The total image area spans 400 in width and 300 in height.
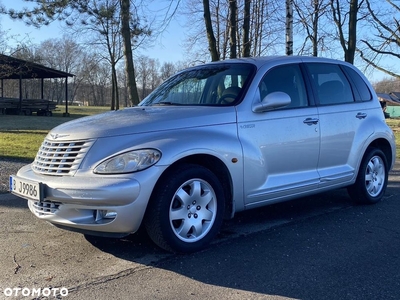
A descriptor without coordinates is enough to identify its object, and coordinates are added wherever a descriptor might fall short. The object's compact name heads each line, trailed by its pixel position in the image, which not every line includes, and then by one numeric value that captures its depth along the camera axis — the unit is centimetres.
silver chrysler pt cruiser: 361
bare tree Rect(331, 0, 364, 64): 1539
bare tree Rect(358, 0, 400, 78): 2426
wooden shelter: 3419
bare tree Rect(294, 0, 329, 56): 1633
